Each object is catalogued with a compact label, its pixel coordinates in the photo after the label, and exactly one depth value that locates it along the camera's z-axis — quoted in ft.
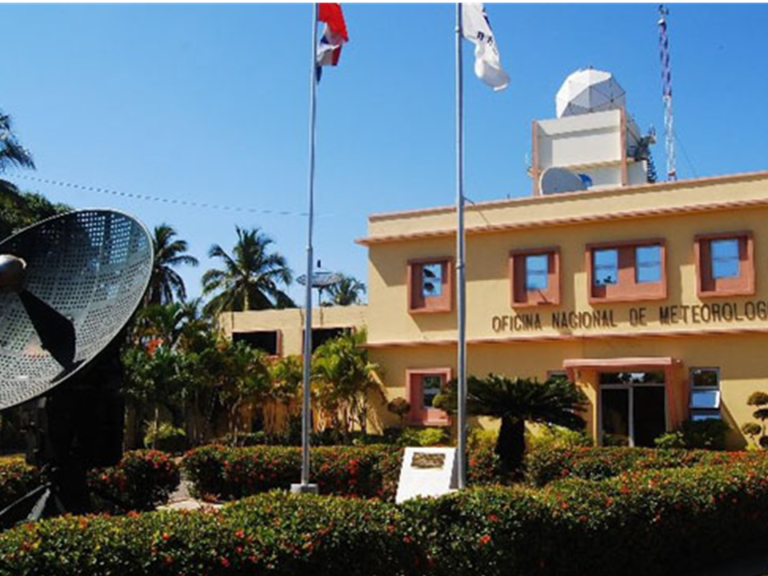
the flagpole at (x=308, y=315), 49.47
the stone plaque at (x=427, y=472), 43.78
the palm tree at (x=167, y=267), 143.95
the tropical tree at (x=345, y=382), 86.53
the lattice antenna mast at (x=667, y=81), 120.67
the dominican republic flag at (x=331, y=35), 55.88
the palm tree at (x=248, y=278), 147.74
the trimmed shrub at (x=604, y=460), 51.29
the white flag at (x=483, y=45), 50.31
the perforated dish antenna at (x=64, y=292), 30.25
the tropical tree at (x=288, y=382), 94.58
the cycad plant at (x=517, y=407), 57.41
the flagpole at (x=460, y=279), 44.80
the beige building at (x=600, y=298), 72.84
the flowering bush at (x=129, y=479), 41.83
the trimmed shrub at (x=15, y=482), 41.32
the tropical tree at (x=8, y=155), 102.27
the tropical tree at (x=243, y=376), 94.53
